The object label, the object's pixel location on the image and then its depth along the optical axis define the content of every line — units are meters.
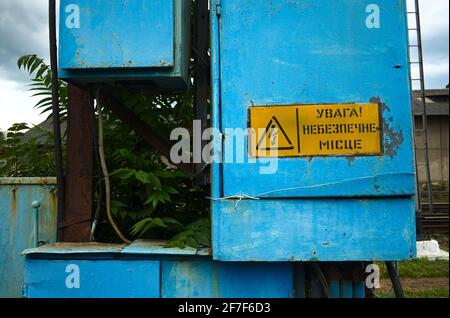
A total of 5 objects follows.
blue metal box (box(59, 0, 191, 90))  2.06
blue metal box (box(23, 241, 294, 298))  2.06
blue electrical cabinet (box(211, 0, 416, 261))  1.96
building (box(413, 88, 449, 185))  16.19
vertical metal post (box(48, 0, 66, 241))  2.27
